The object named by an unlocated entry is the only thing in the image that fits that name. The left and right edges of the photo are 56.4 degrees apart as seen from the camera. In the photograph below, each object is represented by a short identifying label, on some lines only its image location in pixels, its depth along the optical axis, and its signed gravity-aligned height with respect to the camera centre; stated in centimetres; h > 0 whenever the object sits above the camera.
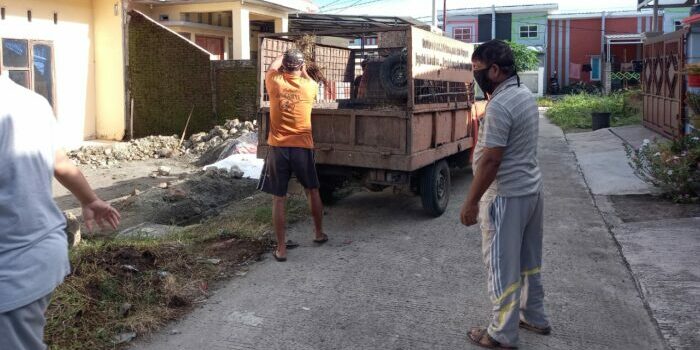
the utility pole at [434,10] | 2642 +406
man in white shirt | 228 -39
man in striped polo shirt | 385 -42
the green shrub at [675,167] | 788 -71
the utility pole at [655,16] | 1625 +249
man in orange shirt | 606 -19
